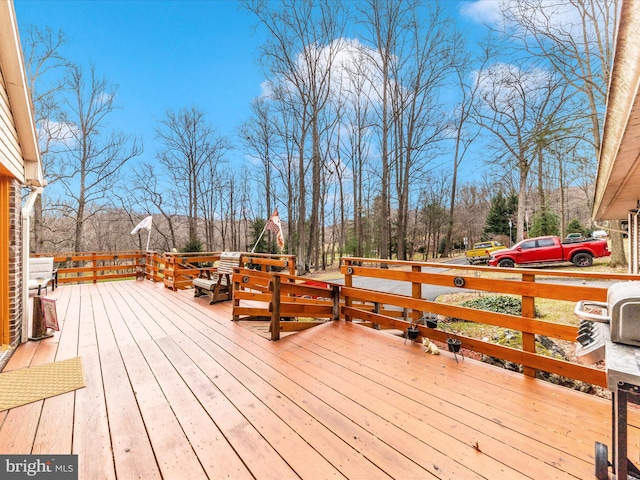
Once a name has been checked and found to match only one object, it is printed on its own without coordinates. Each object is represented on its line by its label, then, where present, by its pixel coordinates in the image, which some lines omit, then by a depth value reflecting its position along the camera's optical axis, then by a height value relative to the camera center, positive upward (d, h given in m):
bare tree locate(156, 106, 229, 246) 18.22 +6.19
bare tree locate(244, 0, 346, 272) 11.95 +8.36
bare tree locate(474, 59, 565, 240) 10.30 +5.74
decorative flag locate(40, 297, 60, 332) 3.69 -0.85
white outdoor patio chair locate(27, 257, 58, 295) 6.59 -0.48
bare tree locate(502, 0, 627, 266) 8.13 +5.96
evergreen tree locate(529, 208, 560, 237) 18.06 +0.99
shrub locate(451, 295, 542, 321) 5.79 -1.35
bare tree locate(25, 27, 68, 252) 11.92 +6.94
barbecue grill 0.95 -0.42
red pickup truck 10.54 -0.50
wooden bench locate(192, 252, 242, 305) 5.48 -0.73
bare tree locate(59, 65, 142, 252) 13.75 +5.02
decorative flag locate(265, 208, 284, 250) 6.56 +0.42
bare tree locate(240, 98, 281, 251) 17.23 +6.62
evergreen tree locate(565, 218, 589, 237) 21.42 +0.74
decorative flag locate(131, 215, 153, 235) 8.88 +0.70
